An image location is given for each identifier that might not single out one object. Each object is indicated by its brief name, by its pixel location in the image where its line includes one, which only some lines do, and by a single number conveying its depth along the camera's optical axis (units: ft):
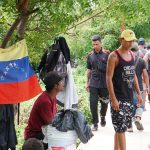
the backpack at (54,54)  18.15
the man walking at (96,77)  28.40
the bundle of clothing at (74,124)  15.71
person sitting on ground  16.07
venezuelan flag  16.94
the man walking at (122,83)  19.44
